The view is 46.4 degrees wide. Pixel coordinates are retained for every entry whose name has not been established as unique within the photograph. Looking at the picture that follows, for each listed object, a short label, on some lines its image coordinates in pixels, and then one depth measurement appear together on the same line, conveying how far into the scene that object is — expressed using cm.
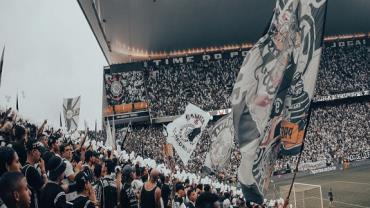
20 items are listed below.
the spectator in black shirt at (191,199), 895
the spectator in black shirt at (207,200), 423
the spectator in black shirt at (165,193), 790
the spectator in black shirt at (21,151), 561
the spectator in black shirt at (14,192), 311
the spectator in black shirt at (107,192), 620
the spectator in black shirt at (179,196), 1005
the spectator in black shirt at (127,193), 640
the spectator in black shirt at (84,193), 519
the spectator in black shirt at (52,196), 454
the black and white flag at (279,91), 531
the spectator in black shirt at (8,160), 436
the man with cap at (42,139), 1034
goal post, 1952
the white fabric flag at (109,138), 1754
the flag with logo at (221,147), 1159
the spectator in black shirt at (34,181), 477
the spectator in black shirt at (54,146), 969
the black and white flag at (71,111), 2263
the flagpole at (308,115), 511
